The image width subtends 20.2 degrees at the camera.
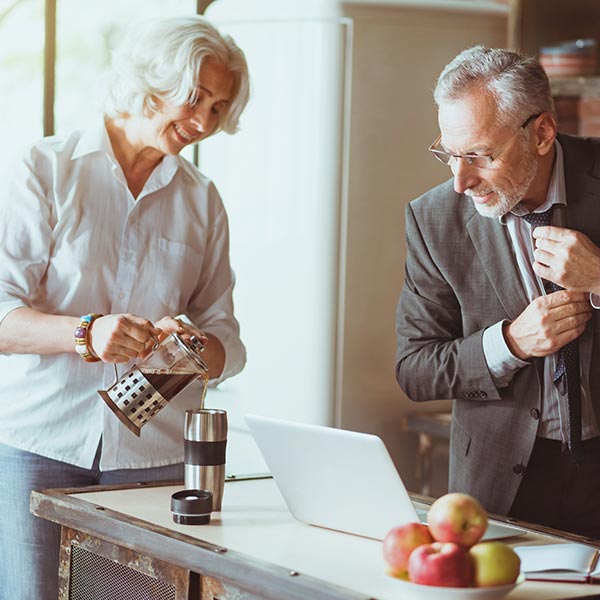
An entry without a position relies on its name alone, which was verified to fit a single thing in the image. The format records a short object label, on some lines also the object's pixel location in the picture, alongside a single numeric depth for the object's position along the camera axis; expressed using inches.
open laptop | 99.9
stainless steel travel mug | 109.6
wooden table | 94.7
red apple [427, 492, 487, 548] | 91.1
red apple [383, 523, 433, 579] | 91.6
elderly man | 113.5
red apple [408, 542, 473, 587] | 89.3
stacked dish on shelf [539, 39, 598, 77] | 179.9
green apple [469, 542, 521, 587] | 89.8
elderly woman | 117.9
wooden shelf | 178.5
